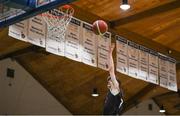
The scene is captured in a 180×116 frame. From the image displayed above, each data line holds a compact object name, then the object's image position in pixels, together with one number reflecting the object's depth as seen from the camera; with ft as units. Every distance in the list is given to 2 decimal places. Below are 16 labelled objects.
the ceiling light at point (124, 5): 21.72
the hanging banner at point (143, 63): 33.35
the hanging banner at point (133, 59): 32.24
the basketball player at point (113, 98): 15.65
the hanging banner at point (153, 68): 34.63
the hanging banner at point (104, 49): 30.12
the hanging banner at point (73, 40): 27.17
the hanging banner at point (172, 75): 36.65
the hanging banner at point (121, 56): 31.04
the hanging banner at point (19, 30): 23.20
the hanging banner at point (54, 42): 25.68
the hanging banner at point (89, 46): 28.63
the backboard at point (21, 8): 19.93
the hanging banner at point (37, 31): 24.91
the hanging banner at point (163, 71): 35.81
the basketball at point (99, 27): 21.66
